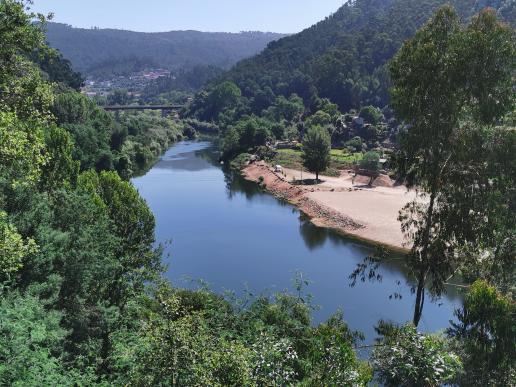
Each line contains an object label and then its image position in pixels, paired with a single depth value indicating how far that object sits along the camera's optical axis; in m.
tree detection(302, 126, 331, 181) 80.56
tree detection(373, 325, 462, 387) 11.64
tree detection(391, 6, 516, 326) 16.86
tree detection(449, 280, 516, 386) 15.36
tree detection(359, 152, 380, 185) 84.62
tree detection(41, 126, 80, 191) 29.97
